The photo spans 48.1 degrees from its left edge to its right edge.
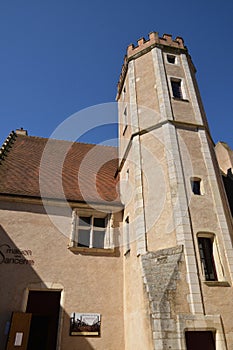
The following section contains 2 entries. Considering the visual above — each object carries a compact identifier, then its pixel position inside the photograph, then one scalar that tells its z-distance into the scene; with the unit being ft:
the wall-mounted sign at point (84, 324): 24.77
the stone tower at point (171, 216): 19.52
